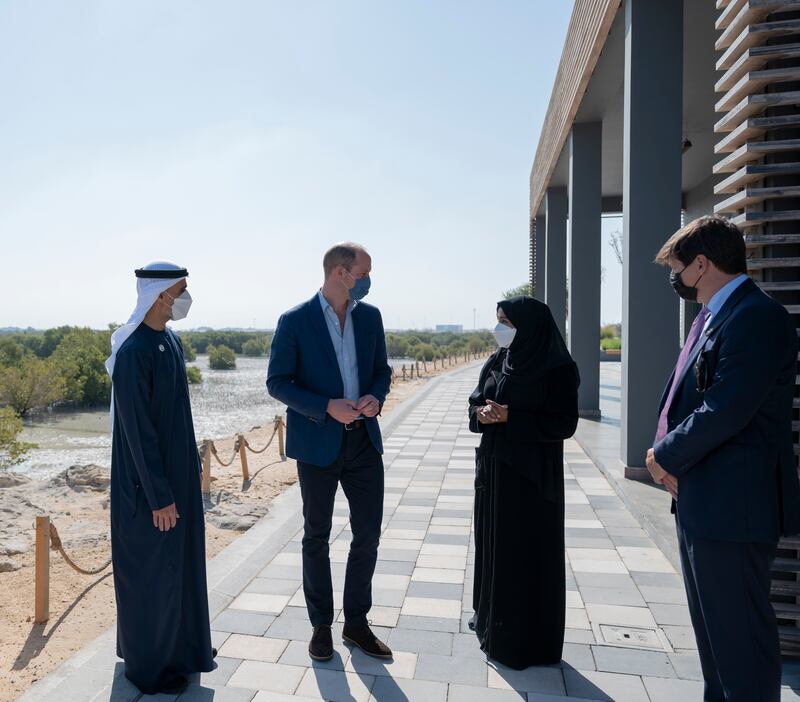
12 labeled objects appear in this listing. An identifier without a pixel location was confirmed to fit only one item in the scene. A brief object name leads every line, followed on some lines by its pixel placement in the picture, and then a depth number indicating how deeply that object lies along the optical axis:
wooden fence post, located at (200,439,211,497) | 6.54
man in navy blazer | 2.82
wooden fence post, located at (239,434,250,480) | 7.44
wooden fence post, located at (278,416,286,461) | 9.18
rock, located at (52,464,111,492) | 8.18
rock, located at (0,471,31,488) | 8.89
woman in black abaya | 2.66
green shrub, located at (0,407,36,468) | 11.89
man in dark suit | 1.84
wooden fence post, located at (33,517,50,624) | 3.63
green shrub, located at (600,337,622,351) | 28.72
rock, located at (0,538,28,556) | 5.14
